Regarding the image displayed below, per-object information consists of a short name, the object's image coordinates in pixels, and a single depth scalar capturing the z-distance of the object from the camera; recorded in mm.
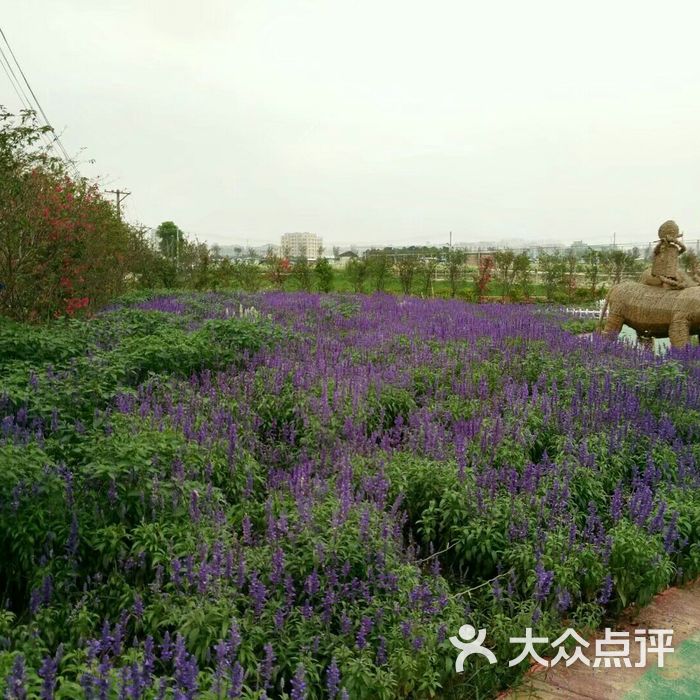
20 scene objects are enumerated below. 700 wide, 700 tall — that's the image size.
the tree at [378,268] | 26125
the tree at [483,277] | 23969
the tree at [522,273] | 24672
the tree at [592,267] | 24125
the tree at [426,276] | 26000
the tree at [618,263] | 24842
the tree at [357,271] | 25969
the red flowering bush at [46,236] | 8602
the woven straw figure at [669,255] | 9172
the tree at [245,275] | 23453
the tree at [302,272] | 26109
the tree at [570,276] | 24047
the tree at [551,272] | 24078
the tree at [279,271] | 27719
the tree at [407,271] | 25516
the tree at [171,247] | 23027
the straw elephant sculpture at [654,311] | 8922
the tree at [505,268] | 24609
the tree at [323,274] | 25392
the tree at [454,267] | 25984
